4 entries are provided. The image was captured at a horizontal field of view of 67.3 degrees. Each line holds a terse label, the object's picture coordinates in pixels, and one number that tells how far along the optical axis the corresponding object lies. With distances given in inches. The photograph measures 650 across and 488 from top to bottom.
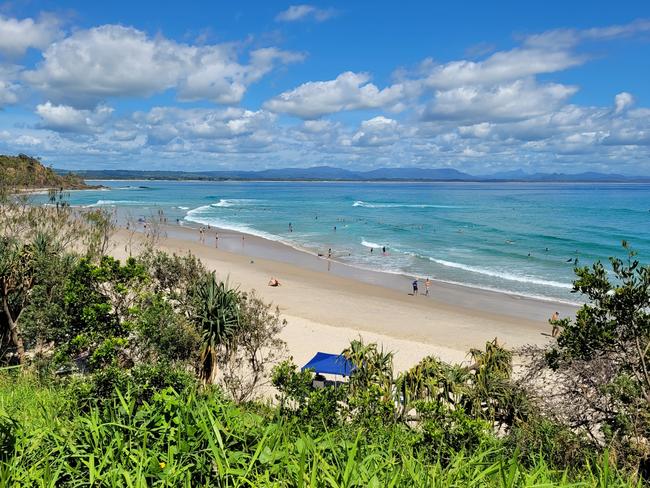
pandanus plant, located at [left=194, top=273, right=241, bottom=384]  498.0
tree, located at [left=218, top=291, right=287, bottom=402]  517.7
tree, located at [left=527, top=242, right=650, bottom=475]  315.6
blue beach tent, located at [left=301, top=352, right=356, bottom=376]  589.5
